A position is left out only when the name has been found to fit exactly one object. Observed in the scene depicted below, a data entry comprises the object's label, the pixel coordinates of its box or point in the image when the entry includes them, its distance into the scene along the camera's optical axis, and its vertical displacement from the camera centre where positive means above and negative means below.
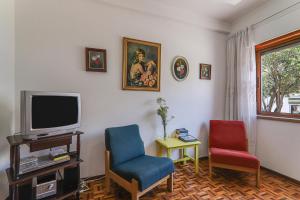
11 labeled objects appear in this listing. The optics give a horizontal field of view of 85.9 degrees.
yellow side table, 2.32 -0.66
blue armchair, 1.68 -0.75
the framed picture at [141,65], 2.44 +0.56
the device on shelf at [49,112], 1.46 -0.12
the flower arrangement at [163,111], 2.60 -0.17
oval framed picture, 2.82 +0.58
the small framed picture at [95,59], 2.20 +0.57
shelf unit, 1.39 -0.67
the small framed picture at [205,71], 3.07 +0.56
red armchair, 2.20 -0.76
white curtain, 2.79 +0.33
